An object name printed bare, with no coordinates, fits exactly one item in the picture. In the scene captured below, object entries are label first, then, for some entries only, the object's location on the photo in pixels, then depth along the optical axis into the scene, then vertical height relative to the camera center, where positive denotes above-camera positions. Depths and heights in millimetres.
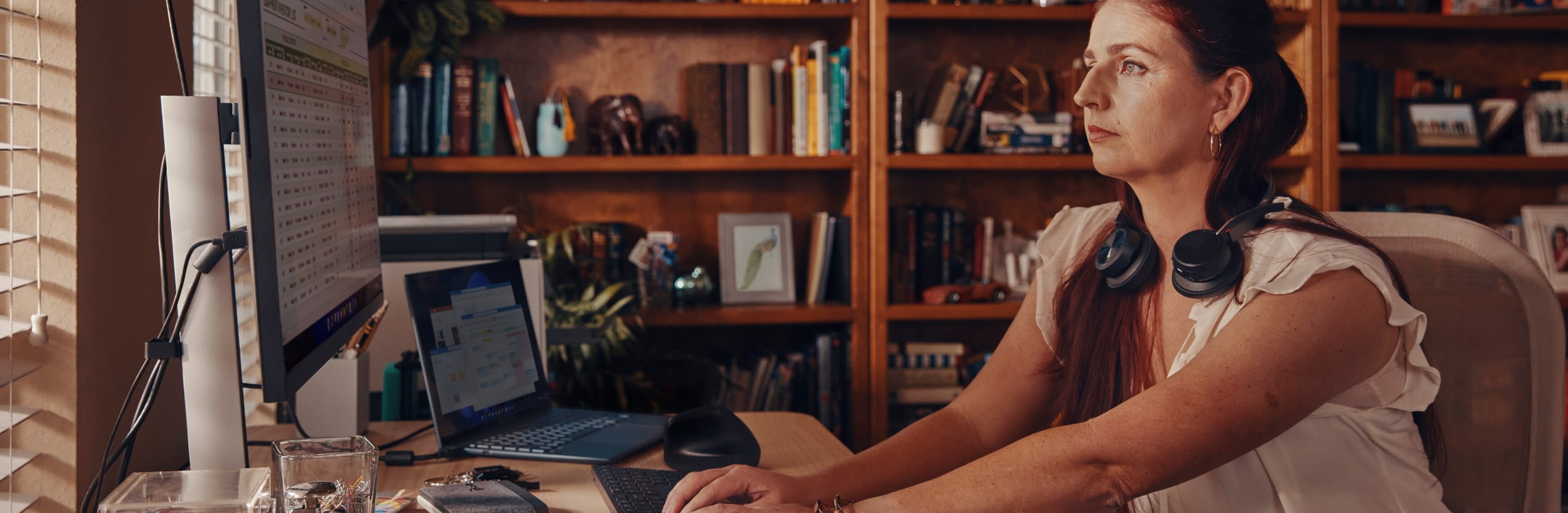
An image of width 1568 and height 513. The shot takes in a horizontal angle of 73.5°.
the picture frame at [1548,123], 2809 +152
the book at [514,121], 2611 +197
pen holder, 1374 -256
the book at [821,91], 2600 +257
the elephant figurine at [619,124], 2625 +186
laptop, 1272 -231
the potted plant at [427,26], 2404 +408
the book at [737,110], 2645 +217
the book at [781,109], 2639 +218
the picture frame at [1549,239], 2840 -160
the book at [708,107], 2645 +227
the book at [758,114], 2639 +205
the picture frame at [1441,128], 2824 +148
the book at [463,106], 2535 +231
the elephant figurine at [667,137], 2639 +154
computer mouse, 1234 -293
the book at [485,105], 2564 +236
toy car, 2691 -264
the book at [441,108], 2516 +226
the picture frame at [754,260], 2723 -169
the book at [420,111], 2510 +218
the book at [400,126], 2492 +181
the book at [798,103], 2615 +230
